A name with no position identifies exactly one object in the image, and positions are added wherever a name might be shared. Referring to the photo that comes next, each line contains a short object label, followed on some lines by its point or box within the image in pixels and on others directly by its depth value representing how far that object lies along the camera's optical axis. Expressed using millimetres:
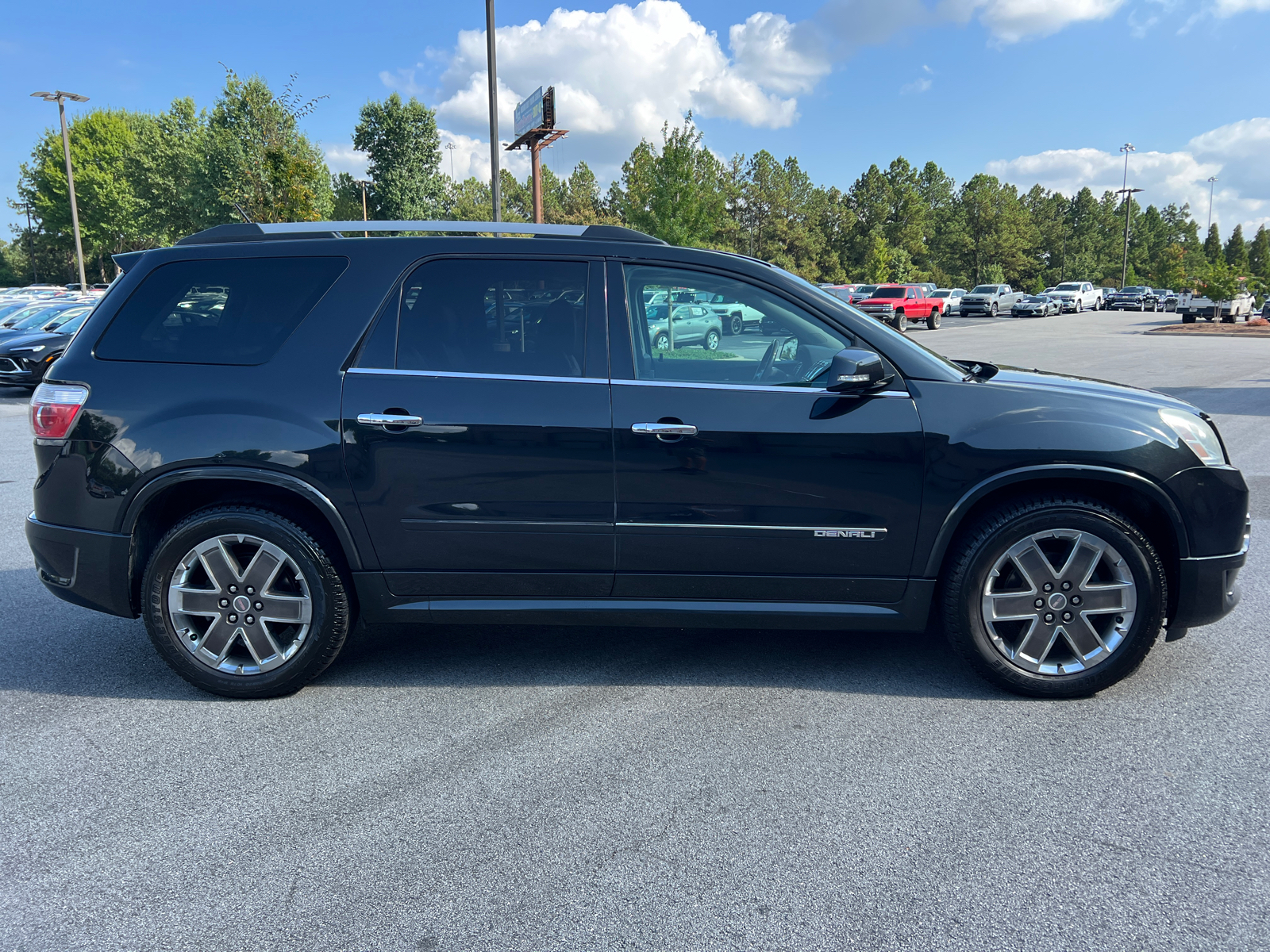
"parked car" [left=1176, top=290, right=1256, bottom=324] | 42156
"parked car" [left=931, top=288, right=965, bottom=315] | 57281
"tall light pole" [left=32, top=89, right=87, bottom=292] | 39062
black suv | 3555
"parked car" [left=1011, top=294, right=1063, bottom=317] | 54125
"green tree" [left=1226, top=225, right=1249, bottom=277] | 114788
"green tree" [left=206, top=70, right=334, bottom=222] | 32438
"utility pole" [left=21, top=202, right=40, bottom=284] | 85444
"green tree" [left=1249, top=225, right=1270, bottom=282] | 116688
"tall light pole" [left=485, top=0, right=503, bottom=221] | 16734
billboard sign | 26625
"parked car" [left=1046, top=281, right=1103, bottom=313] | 60375
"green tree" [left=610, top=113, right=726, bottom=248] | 33125
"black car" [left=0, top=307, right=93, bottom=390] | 16203
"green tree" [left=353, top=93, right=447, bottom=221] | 71125
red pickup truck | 42156
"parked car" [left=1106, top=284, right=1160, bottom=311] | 63312
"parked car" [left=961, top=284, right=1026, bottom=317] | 54156
